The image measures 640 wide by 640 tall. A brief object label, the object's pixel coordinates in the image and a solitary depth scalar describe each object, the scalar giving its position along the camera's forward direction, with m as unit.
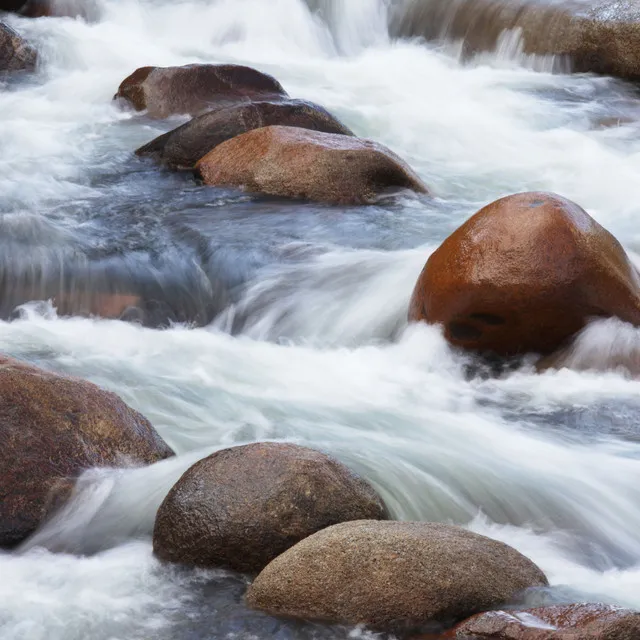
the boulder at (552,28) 25.95
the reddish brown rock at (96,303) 13.75
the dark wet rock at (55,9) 28.72
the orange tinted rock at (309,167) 17.08
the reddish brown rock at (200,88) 21.44
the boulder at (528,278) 11.98
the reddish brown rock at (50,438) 8.84
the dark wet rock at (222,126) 18.73
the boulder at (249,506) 8.30
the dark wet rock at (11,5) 28.70
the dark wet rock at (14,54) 25.00
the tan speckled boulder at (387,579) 7.40
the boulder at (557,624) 6.61
